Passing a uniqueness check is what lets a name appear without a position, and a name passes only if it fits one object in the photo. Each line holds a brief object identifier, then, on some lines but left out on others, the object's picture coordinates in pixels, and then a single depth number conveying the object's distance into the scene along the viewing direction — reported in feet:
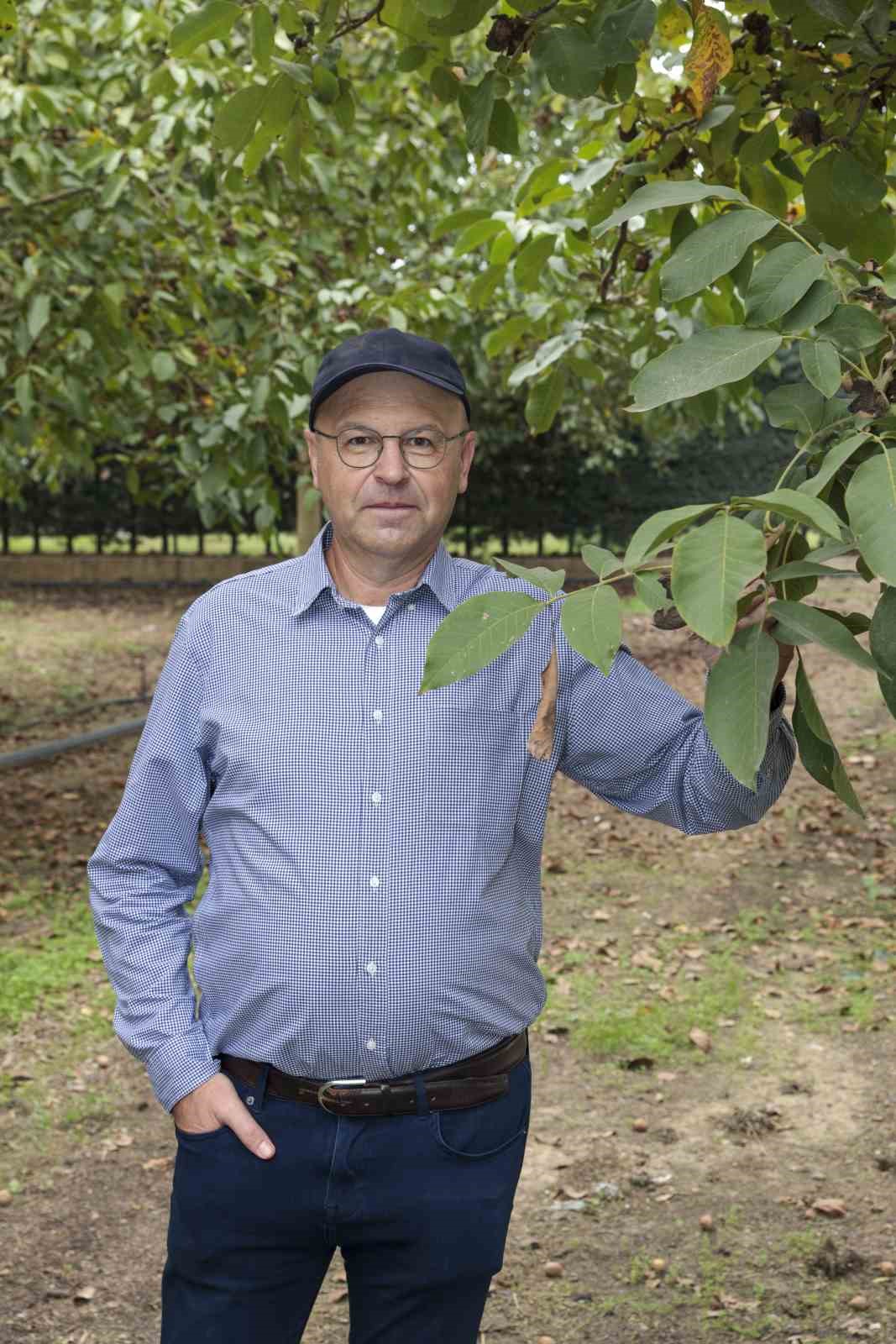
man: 7.63
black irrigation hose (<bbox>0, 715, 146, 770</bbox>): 31.73
